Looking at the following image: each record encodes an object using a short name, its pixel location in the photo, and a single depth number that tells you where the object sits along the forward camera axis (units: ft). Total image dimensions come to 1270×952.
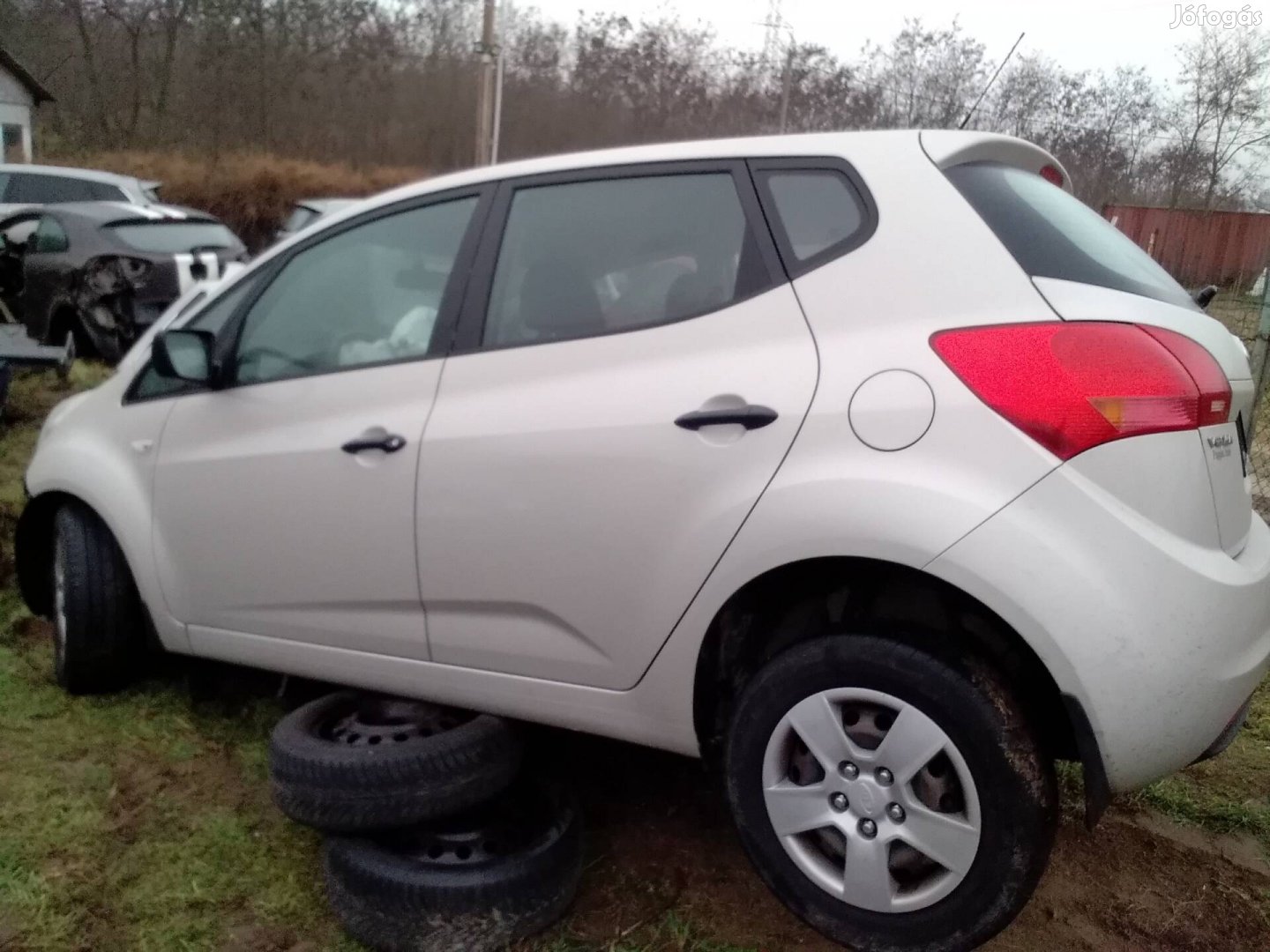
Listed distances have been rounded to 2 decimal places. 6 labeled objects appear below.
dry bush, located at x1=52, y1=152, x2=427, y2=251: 70.85
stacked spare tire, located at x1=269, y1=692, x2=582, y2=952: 7.75
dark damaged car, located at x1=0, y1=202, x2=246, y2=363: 28.07
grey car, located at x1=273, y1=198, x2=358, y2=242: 37.42
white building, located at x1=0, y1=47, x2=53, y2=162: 88.89
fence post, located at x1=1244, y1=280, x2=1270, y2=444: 17.65
